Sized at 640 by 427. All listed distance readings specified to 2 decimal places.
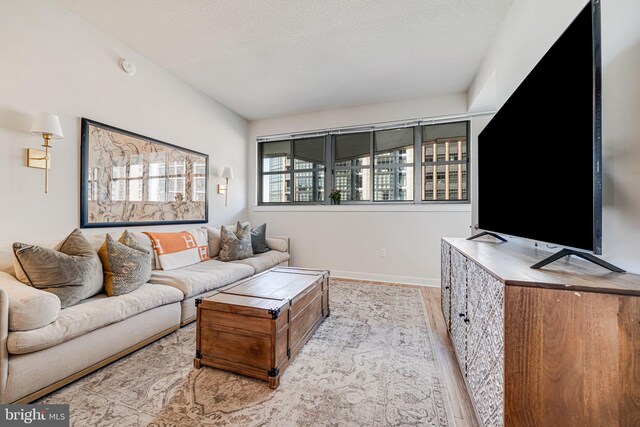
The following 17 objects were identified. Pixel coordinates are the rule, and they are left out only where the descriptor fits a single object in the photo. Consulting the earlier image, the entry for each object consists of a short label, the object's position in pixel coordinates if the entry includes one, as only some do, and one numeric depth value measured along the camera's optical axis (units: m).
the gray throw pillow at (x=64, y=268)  1.59
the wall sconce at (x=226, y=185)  4.04
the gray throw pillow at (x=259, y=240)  3.75
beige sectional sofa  1.30
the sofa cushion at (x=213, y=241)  3.46
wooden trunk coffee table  1.57
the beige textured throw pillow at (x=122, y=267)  1.94
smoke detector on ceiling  2.64
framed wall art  2.41
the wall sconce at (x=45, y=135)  1.93
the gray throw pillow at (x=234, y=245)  3.31
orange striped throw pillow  2.71
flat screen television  0.94
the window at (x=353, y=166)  4.21
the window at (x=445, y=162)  3.74
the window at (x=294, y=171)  4.48
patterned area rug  1.31
